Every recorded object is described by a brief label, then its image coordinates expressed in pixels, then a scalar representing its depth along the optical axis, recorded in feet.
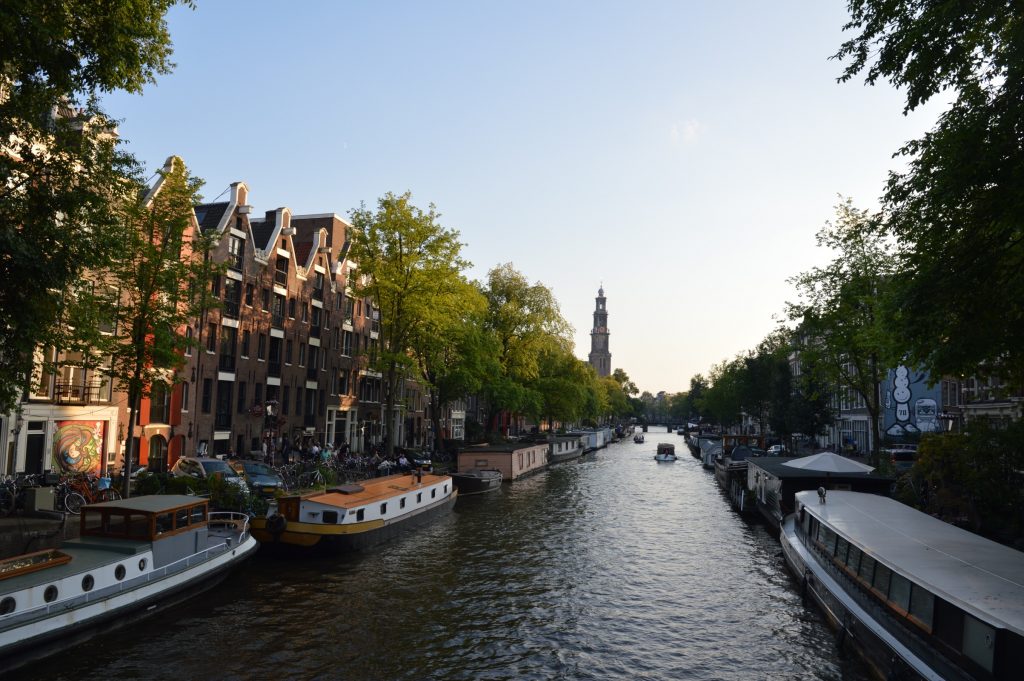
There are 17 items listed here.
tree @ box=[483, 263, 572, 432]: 224.94
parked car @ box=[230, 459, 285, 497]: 99.50
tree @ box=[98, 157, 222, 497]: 82.69
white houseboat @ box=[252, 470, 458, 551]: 80.43
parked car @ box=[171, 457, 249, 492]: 97.58
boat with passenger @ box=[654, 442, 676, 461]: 257.38
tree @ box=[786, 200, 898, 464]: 140.15
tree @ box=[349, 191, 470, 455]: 146.92
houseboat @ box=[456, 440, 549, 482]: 166.81
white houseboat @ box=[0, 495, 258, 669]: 47.50
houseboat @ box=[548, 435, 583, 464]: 244.83
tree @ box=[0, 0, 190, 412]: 47.96
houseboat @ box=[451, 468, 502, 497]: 142.20
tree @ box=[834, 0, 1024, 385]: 46.32
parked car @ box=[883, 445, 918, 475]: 137.85
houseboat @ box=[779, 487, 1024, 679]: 37.65
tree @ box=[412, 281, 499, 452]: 160.97
